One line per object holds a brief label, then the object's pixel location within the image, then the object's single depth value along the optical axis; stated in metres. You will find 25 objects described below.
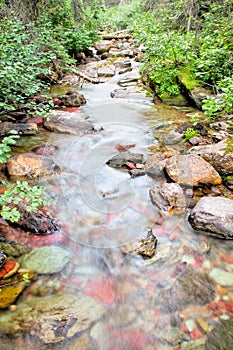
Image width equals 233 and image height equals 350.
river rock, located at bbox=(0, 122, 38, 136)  5.09
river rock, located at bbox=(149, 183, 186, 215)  3.50
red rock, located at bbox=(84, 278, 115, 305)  2.45
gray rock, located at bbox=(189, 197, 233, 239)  3.00
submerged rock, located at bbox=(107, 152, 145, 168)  4.58
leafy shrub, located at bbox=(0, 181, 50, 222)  2.05
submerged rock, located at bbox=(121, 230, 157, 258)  2.86
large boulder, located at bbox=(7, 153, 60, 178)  4.04
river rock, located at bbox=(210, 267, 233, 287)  2.58
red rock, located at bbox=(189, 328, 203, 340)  2.09
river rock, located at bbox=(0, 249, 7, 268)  2.47
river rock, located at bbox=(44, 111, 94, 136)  5.73
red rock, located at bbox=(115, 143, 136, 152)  5.26
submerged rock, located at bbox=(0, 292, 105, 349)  2.01
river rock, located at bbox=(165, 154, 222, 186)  3.85
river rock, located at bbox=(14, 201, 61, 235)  2.97
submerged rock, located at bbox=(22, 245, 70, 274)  2.61
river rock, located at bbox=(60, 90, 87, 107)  7.25
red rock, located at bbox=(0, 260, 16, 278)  2.42
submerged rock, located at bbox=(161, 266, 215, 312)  2.37
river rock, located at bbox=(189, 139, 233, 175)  3.94
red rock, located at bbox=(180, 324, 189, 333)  2.14
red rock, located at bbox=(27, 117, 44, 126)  5.83
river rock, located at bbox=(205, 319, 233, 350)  2.01
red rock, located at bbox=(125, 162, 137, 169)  4.47
